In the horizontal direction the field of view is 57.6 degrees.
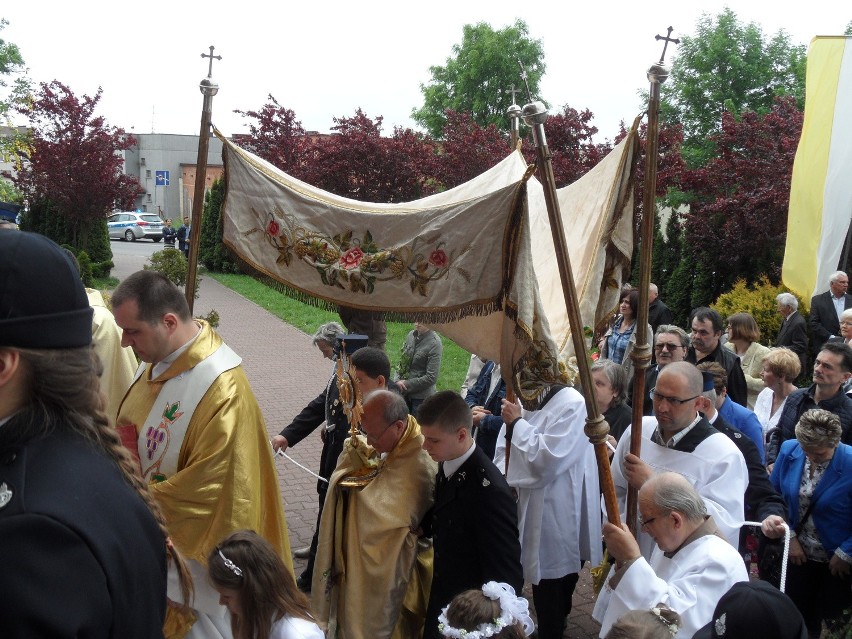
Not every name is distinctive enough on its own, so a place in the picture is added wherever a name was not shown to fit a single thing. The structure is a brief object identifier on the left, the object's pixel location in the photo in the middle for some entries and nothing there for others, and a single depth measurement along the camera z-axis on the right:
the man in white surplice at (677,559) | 2.94
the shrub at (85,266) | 16.21
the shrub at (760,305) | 10.64
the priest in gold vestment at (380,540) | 3.94
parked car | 44.59
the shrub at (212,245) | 27.55
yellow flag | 10.21
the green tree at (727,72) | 31.12
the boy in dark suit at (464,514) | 3.64
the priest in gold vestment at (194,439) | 3.38
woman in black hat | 1.22
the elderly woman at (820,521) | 4.61
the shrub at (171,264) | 8.01
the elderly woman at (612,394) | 5.27
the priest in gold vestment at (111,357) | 4.75
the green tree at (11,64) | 23.59
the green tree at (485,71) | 40.25
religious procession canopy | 3.27
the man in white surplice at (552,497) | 4.60
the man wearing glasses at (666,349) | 6.26
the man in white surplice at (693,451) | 3.84
